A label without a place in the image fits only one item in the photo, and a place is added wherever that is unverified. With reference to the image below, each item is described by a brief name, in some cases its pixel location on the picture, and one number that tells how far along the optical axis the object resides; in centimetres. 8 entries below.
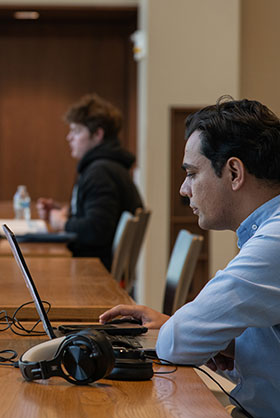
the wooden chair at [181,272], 345
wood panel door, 891
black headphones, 222
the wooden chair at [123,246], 460
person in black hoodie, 526
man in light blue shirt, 232
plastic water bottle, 679
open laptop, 241
